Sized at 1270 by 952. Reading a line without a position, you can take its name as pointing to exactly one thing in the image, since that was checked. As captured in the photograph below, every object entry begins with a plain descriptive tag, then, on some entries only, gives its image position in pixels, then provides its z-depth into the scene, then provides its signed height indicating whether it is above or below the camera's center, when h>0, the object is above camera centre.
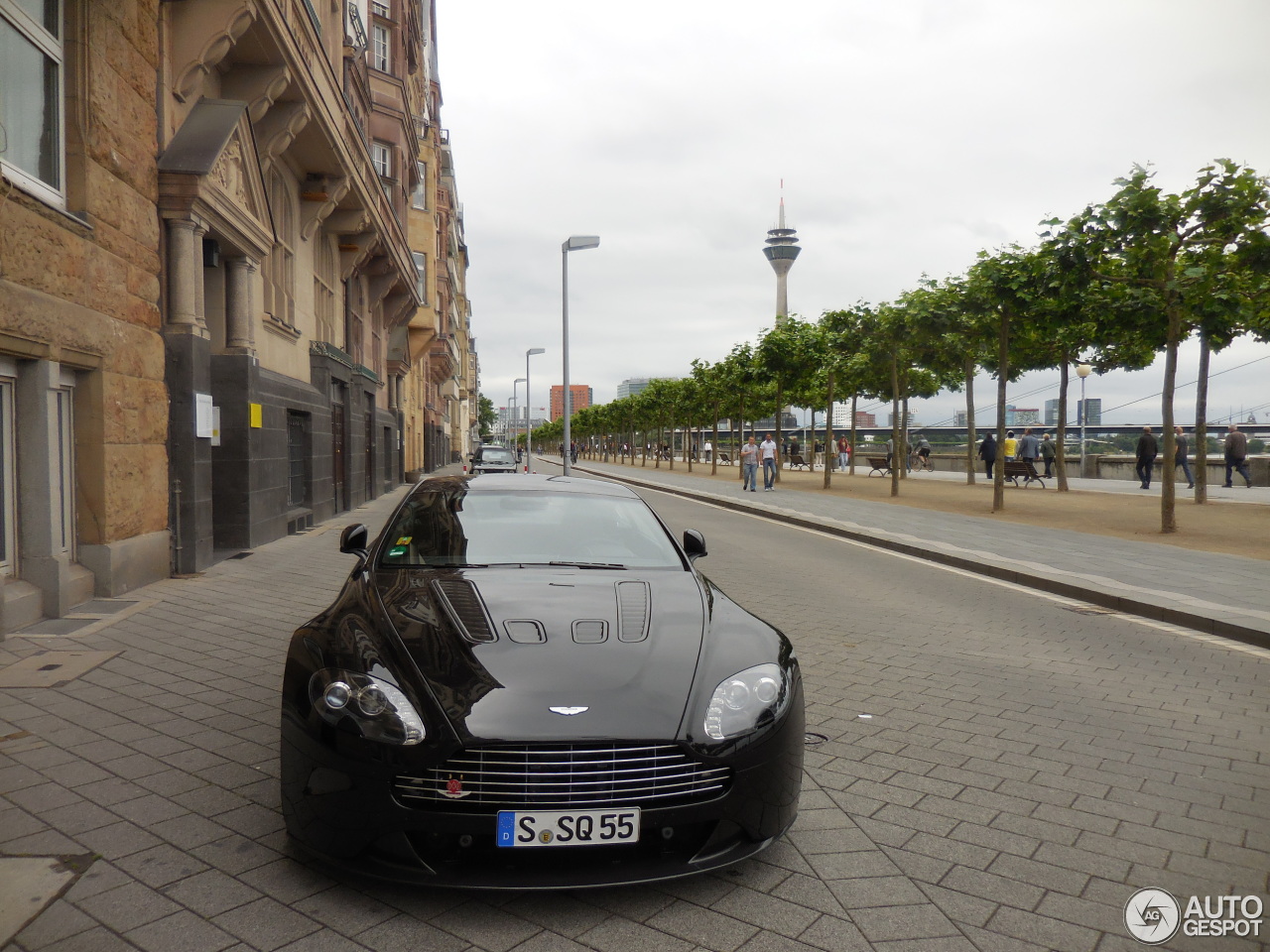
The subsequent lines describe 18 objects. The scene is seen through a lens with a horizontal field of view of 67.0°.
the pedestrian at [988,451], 32.50 -0.60
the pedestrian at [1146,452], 27.36 -0.52
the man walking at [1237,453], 27.50 -0.55
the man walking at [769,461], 30.45 -0.88
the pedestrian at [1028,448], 32.73 -0.50
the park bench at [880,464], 42.25 -1.34
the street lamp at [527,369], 61.72 +4.23
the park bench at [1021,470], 29.30 -1.11
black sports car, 2.80 -0.93
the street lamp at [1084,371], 32.03 +2.20
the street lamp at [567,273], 27.81 +5.41
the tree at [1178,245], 14.15 +2.93
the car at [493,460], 35.69 -1.04
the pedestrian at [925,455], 49.09 -1.10
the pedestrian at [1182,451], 27.45 -0.50
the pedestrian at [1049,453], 34.53 -0.70
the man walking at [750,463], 30.20 -0.95
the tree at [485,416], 141.76 +2.62
